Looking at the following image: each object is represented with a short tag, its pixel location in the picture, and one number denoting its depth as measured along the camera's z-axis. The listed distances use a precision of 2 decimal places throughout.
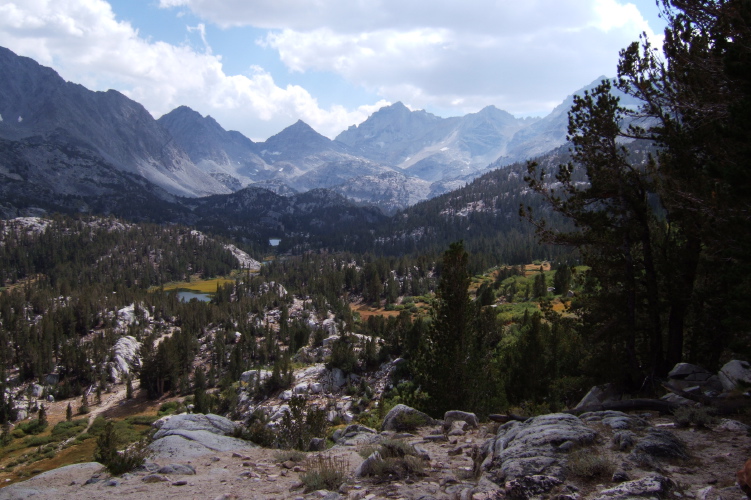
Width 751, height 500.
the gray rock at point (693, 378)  13.50
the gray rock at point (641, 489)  6.95
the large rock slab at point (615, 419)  10.72
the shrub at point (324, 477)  9.84
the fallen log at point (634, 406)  12.56
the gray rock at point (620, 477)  7.80
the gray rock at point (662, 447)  8.65
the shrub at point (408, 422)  16.05
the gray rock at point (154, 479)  11.19
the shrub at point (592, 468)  8.07
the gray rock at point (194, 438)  14.04
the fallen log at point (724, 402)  10.86
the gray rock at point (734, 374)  12.23
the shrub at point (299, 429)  15.85
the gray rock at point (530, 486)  7.80
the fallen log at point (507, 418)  13.37
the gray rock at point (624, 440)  9.26
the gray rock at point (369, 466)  10.27
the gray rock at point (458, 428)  14.27
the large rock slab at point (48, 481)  10.66
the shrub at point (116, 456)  11.99
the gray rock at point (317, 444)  14.49
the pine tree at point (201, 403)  54.19
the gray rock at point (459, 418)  15.33
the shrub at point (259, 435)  16.14
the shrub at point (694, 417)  10.16
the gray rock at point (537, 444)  8.59
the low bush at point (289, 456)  12.74
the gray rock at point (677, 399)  12.31
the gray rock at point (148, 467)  12.00
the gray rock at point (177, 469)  11.90
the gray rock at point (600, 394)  17.25
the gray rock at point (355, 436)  14.65
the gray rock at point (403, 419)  16.22
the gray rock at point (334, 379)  55.38
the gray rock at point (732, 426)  9.67
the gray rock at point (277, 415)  40.27
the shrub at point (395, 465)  9.99
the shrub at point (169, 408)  59.06
